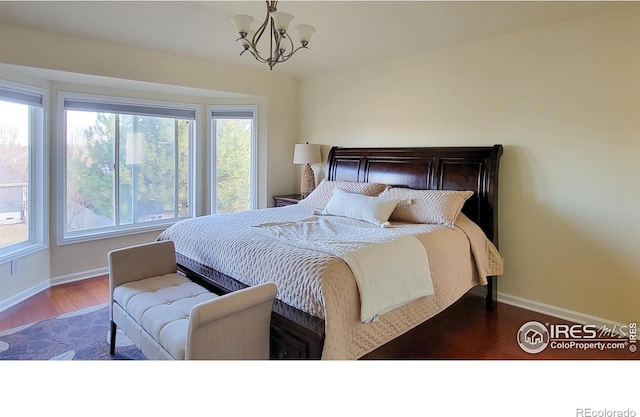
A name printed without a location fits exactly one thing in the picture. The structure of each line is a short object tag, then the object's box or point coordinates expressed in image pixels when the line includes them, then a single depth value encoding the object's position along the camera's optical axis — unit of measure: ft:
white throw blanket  6.61
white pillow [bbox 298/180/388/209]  12.26
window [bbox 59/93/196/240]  13.17
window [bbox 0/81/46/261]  11.13
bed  6.20
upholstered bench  5.60
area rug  8.16
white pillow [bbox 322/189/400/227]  10.04
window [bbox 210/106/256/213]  16.15
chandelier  7.28
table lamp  15.48
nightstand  15.19
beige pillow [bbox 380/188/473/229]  9.83
